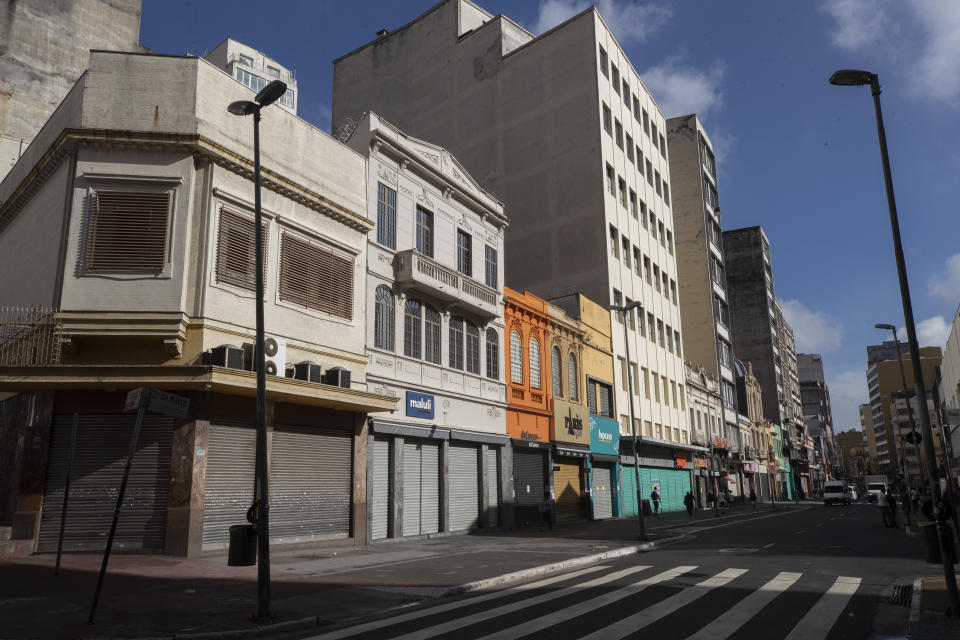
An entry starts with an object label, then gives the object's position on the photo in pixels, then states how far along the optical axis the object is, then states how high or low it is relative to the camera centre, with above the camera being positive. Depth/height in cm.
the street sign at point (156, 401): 873 +104
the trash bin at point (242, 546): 940 -88
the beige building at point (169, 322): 1571 +394
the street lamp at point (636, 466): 2141 +18
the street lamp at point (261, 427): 898 +74
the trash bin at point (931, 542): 1014 -111
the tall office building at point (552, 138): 4041 +2059
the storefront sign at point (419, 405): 2305 +241
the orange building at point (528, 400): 2897 +322
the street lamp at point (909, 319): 845 +213
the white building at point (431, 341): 2241 +482
